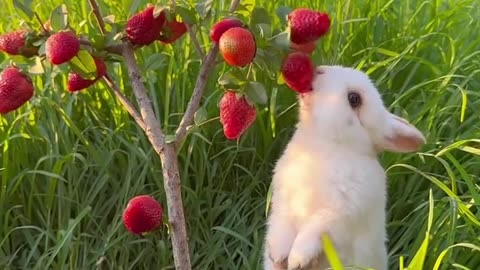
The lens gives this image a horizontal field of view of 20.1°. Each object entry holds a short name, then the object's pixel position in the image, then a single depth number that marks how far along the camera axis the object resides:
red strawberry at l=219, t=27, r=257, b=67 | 1.01
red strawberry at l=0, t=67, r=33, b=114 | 1.06
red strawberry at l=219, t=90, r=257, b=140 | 1.06
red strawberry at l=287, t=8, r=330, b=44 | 1.06
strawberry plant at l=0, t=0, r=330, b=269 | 1.06
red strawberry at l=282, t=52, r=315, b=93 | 1.09
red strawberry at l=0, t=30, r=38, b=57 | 1.07
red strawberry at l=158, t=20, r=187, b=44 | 1.11
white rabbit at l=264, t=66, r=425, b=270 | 1.15
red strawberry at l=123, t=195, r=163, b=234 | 1.06
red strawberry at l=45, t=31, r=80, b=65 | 1.03
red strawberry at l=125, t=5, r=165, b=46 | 1.08
